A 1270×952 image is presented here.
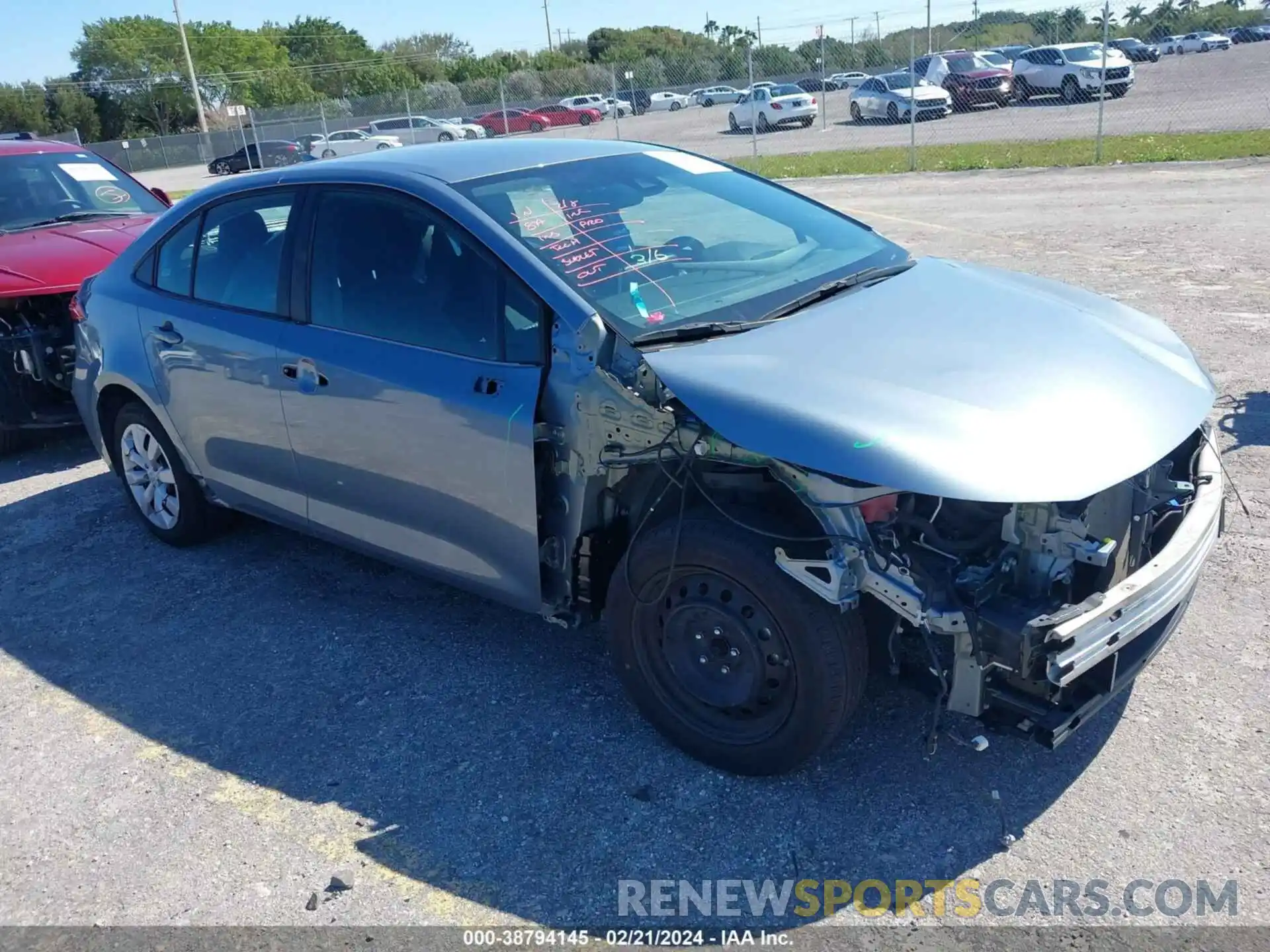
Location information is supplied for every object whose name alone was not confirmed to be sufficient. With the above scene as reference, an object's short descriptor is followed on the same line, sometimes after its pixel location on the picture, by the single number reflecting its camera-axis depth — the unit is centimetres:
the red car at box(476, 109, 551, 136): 3716
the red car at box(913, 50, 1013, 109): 2880
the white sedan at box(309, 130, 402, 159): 3303
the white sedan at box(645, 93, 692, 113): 3972
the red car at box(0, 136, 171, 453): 661
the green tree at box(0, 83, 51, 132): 6138
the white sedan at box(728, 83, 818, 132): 3008
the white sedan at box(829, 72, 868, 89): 3300
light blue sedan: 276
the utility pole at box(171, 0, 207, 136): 4939
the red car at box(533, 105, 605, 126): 3918
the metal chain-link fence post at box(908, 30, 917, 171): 1789
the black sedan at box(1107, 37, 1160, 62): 3653
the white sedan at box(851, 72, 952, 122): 2758
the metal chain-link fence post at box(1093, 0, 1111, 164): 1605
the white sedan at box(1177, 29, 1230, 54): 4222
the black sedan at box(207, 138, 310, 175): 3284
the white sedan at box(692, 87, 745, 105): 3931
